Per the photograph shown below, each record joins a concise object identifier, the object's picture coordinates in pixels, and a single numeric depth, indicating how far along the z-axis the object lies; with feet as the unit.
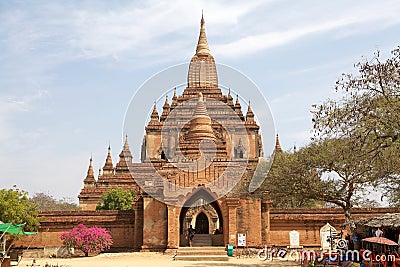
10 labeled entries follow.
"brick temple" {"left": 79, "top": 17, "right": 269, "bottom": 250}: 95.35
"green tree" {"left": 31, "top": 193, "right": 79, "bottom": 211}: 200.75
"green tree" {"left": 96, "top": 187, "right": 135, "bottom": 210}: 139.74
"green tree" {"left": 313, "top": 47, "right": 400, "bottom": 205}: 52.01
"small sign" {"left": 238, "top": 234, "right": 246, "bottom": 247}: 92.38
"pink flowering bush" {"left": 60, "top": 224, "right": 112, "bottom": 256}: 93.50
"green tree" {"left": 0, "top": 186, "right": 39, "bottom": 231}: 91.81
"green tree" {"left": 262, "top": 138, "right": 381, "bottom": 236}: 74.07
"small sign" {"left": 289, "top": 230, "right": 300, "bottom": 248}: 98.12
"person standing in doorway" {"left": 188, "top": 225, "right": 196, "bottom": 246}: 101.25
